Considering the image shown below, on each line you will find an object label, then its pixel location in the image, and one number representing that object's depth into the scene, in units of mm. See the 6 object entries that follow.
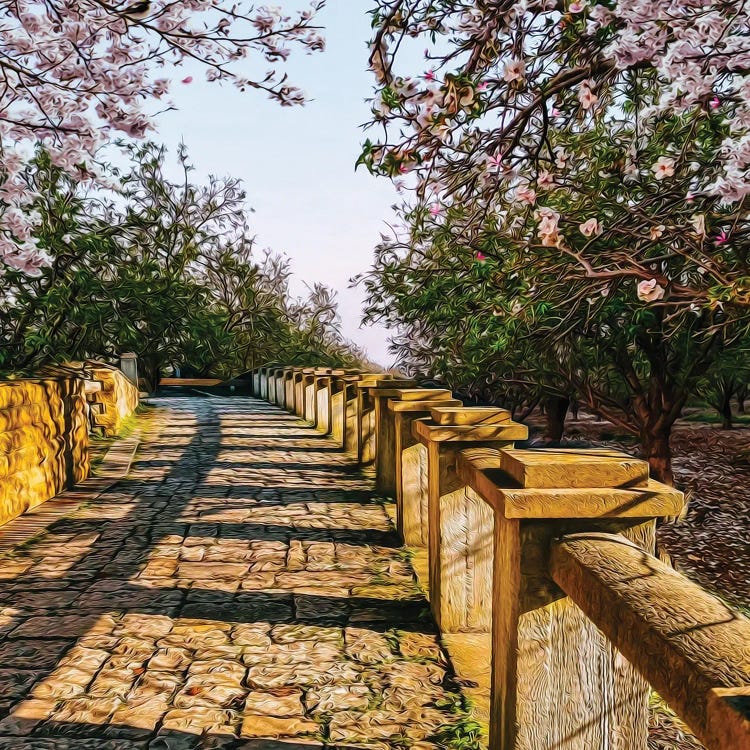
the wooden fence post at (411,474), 5238
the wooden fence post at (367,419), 8492
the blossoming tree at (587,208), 4824
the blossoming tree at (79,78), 6477
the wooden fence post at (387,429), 5945
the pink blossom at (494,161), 5080
